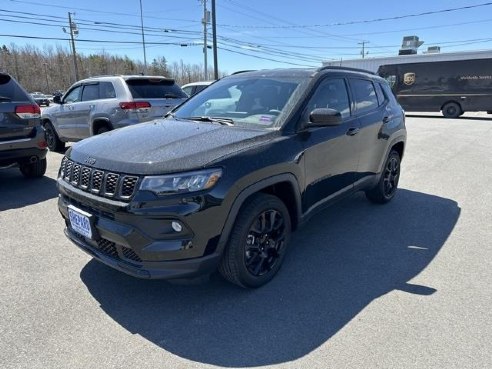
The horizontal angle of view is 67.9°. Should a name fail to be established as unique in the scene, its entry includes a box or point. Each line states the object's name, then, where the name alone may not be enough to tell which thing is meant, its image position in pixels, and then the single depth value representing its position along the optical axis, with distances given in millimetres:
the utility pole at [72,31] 41584
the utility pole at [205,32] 33500
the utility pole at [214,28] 22281
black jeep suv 2467
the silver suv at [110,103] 6992
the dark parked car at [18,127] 5348
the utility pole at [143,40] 39381
